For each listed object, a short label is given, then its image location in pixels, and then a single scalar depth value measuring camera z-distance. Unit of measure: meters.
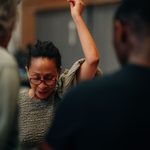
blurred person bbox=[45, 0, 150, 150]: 1.64
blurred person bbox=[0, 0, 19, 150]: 1.77
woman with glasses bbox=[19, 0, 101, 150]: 2.57
